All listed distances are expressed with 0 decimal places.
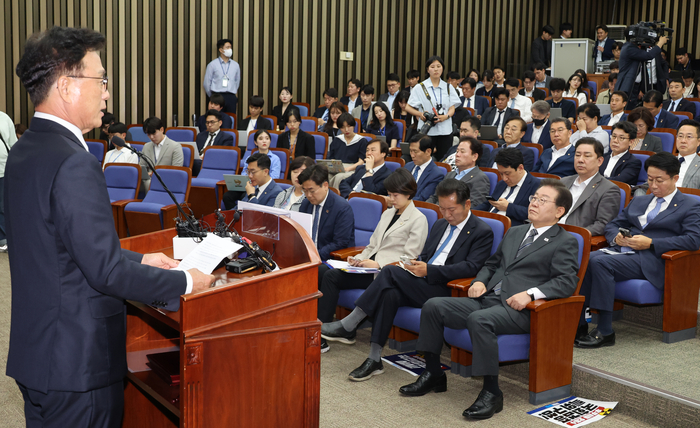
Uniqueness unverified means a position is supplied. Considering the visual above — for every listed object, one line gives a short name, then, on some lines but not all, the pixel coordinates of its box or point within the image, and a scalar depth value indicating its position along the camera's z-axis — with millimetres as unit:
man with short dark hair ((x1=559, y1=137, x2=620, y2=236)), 3783
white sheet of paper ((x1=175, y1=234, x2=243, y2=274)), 1812
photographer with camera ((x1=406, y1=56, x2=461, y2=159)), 6502
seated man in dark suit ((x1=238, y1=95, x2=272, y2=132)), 7941
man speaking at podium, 1382
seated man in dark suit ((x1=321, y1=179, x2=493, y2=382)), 3264
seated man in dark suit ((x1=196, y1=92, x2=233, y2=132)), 8000
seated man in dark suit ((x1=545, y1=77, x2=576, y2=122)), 7539
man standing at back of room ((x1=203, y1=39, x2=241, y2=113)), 8742
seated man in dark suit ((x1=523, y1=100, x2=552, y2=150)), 6312
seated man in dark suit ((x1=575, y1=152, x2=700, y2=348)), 3322
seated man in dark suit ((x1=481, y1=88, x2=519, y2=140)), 7312
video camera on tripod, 6887
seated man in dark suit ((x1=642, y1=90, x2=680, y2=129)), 6223
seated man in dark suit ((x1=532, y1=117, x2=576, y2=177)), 4953
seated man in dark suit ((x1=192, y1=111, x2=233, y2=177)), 7059
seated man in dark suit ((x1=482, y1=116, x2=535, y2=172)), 5332
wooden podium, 1626
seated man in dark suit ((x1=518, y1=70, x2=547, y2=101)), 9172
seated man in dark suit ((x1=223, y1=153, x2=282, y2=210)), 4857
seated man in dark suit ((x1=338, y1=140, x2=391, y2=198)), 5383
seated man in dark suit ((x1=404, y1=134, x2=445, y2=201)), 4969
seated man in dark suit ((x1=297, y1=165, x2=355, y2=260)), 3916
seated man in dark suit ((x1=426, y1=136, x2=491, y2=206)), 4504
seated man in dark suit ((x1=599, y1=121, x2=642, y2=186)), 4645
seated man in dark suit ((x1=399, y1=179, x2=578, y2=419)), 2789
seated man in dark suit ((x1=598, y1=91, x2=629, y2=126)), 6203
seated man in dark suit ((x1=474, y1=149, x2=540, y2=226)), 4043
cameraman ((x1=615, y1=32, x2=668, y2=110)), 7090
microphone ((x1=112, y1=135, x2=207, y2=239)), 2131
